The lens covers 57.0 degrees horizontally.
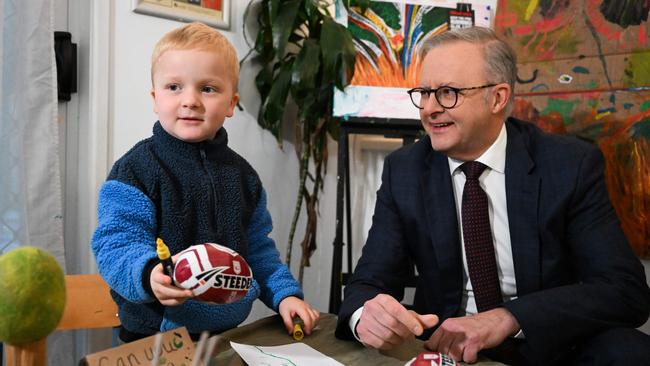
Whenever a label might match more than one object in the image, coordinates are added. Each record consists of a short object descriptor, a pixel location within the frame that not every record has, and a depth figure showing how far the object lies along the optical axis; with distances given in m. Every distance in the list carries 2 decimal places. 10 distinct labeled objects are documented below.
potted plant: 2.51
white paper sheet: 0.94
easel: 2.50
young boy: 1.07
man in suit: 1.29
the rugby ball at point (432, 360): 0.85
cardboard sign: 0.80
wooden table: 1.04
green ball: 0.54
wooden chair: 1.47
